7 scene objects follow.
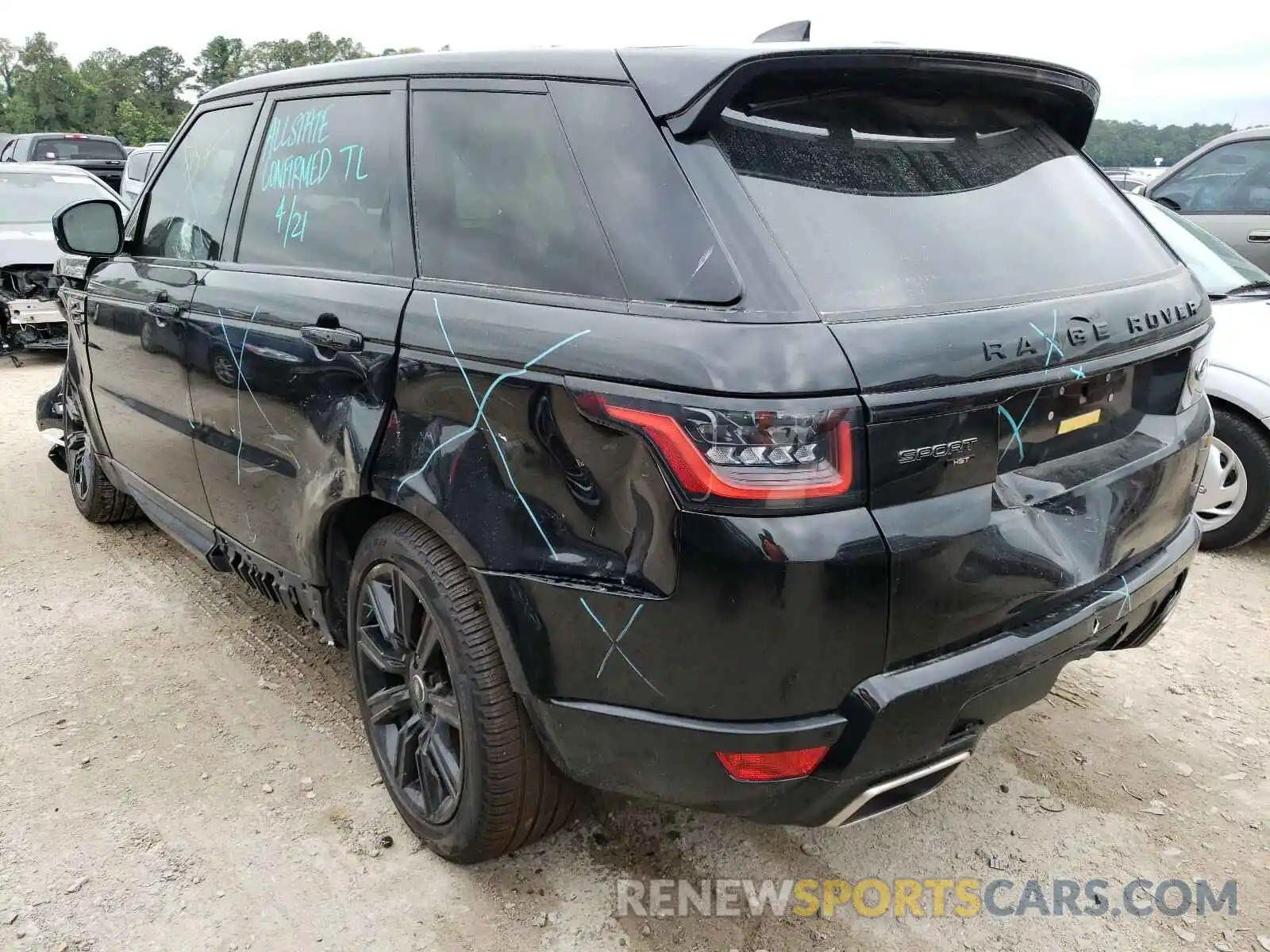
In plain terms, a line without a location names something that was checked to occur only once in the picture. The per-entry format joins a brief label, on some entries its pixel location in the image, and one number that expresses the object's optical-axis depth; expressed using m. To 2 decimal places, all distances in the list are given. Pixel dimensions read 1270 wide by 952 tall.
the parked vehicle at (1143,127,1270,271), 7.29
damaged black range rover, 1.72
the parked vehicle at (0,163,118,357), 8.88
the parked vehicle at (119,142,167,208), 13.59
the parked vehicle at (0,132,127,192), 16.30
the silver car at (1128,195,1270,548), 4.21
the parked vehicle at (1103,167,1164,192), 11.44
